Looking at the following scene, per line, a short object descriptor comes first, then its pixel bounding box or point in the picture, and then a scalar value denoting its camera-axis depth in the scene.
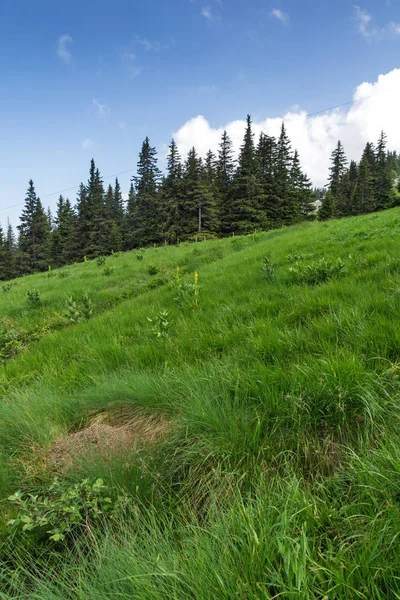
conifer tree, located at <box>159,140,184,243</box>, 43.47
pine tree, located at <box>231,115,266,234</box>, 43.25
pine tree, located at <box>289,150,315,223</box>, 47.62
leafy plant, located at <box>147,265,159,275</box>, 11.34
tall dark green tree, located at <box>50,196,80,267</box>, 52.31
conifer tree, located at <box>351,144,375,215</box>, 53.00
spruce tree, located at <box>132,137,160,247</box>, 46.84
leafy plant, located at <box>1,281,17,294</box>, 12.58
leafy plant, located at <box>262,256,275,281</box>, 5.49
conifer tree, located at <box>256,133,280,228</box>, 44.81
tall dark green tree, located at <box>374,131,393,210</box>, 51.12
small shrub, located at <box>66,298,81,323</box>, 5.91
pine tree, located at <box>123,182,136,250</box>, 49.44
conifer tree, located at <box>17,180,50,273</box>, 51.44
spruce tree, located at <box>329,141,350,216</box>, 56.16
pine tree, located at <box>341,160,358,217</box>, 54.72
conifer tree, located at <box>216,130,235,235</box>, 45.28
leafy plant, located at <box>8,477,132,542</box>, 1.43
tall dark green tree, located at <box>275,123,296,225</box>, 45.25
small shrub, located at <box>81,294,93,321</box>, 6.04
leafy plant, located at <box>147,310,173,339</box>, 3.84
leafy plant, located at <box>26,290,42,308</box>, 8.20
